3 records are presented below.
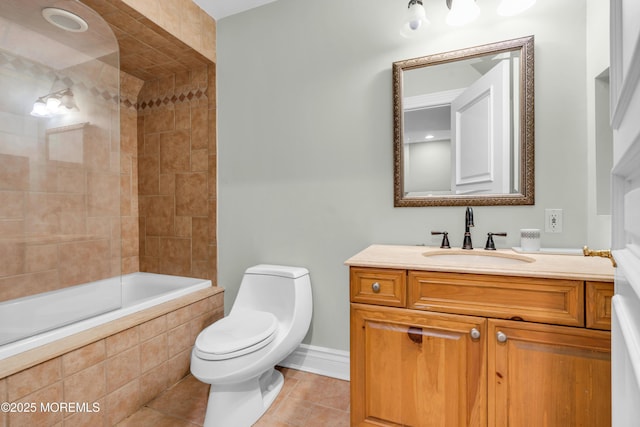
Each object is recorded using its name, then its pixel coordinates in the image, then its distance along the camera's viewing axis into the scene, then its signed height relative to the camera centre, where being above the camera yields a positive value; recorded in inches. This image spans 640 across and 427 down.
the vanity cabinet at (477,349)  38.3 -20.0
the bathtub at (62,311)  50.9 -20.8
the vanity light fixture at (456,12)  56.1 +39.0
